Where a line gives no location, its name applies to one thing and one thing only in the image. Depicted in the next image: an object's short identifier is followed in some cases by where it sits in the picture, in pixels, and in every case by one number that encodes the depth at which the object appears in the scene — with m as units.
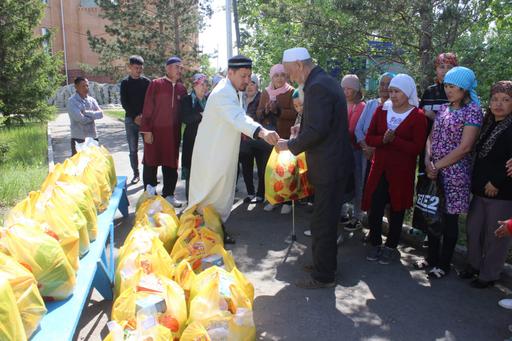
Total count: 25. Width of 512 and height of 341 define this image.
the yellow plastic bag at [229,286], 2.69
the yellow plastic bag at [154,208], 4.37
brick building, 34.35
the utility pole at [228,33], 9.50
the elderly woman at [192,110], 5.76
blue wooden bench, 2.20
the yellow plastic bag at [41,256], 2.31
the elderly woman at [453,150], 3.57
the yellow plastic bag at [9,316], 1.81
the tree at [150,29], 16.55
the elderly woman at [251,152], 6.11
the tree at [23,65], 12.75
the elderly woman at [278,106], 5.75
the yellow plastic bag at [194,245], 3.61
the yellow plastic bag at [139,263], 3.04
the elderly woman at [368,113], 4.88
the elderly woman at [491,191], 3.43
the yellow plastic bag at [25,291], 2.04
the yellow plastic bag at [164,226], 3.96
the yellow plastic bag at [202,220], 4.16
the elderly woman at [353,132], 4.86
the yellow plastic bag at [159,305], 2.57
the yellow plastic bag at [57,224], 2.65
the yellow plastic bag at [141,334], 2.26
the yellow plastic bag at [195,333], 2.38
